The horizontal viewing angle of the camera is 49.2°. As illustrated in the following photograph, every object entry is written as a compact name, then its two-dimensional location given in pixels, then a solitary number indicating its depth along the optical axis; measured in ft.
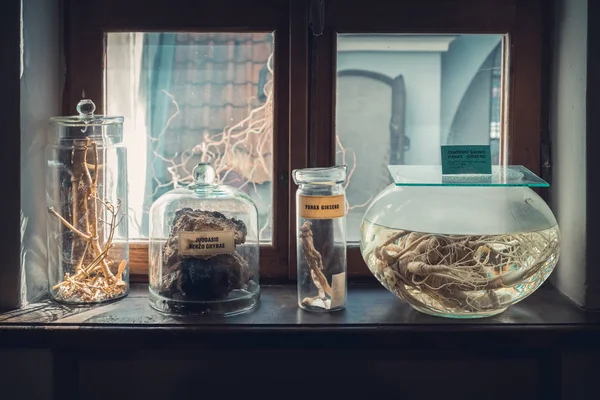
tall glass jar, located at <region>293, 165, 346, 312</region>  4.05
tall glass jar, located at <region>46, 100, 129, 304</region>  4.28
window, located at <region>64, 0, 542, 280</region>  4.56
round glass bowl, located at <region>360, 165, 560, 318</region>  3.63
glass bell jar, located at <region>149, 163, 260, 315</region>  3.98
